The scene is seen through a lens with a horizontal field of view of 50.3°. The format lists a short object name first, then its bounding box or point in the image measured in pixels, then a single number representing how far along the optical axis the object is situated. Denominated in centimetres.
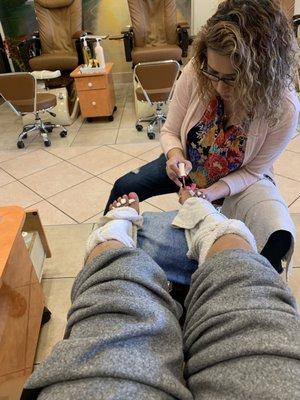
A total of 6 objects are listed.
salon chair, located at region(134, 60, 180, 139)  273
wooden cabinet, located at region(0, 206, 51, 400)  100
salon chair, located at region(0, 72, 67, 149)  271
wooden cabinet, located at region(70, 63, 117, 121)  316
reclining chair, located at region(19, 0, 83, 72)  366
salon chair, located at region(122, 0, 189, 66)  349
